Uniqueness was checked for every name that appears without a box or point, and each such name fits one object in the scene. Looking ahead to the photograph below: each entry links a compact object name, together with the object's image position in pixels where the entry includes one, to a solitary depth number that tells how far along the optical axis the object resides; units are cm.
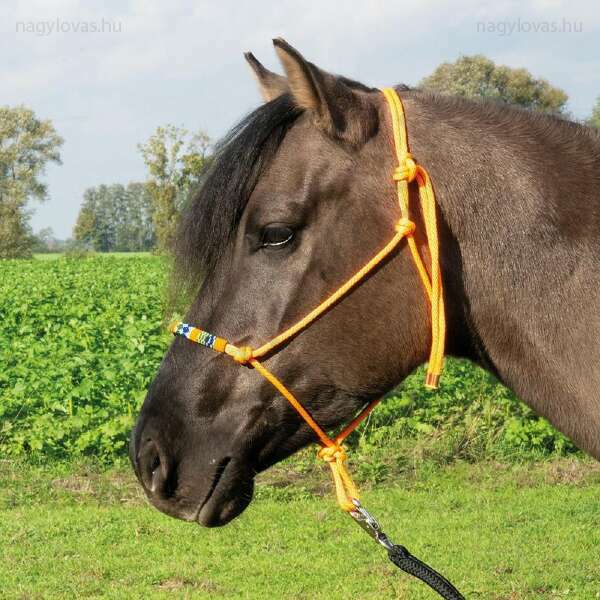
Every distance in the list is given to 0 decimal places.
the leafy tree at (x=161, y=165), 5062
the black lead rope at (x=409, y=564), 258
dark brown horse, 241
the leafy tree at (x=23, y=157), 6812
